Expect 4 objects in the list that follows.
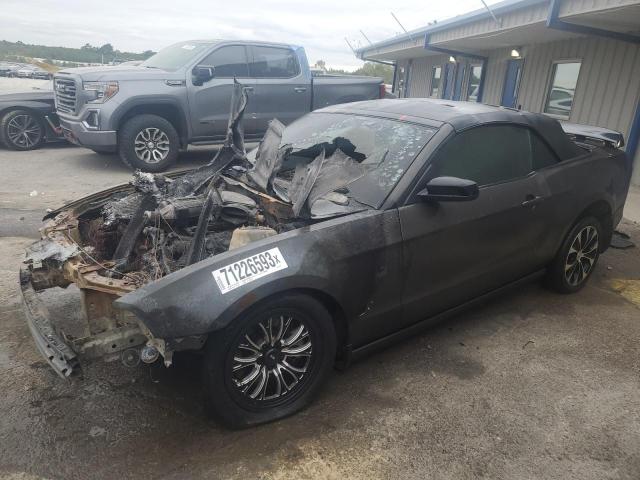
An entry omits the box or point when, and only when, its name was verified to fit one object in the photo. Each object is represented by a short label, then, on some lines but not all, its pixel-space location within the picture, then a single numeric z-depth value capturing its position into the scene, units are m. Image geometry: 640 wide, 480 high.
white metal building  7.58
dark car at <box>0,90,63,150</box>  9.27
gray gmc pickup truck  7.71
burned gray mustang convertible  2.34
